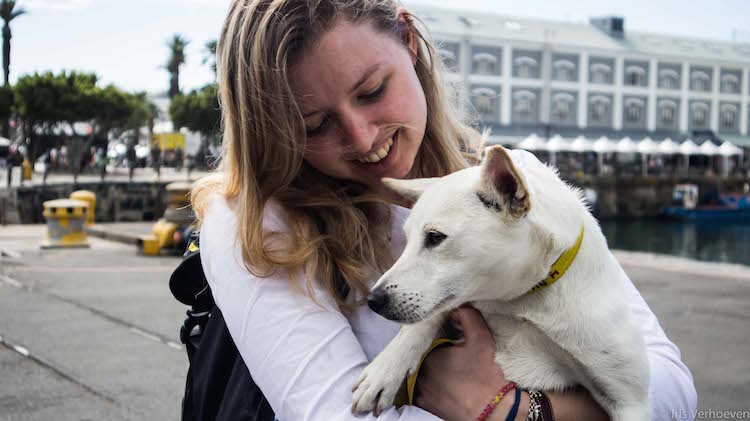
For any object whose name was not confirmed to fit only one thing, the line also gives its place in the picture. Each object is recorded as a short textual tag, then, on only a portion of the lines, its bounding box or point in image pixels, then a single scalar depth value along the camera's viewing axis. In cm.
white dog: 156
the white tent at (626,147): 3816
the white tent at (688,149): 3981
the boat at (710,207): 3428
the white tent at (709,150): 3944
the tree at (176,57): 4475
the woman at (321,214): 146
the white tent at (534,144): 3756
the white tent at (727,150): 3966
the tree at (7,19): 3566
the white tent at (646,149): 3856
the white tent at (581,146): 3816
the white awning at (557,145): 3747
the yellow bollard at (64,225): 1220
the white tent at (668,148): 3919
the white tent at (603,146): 3800
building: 4359
